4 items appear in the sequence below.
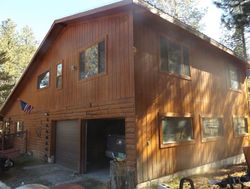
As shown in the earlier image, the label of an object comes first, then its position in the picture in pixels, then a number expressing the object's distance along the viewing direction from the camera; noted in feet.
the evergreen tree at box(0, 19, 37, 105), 89.84
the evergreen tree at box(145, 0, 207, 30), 72.84
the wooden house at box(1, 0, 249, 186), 23.73
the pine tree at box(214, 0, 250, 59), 29.89
